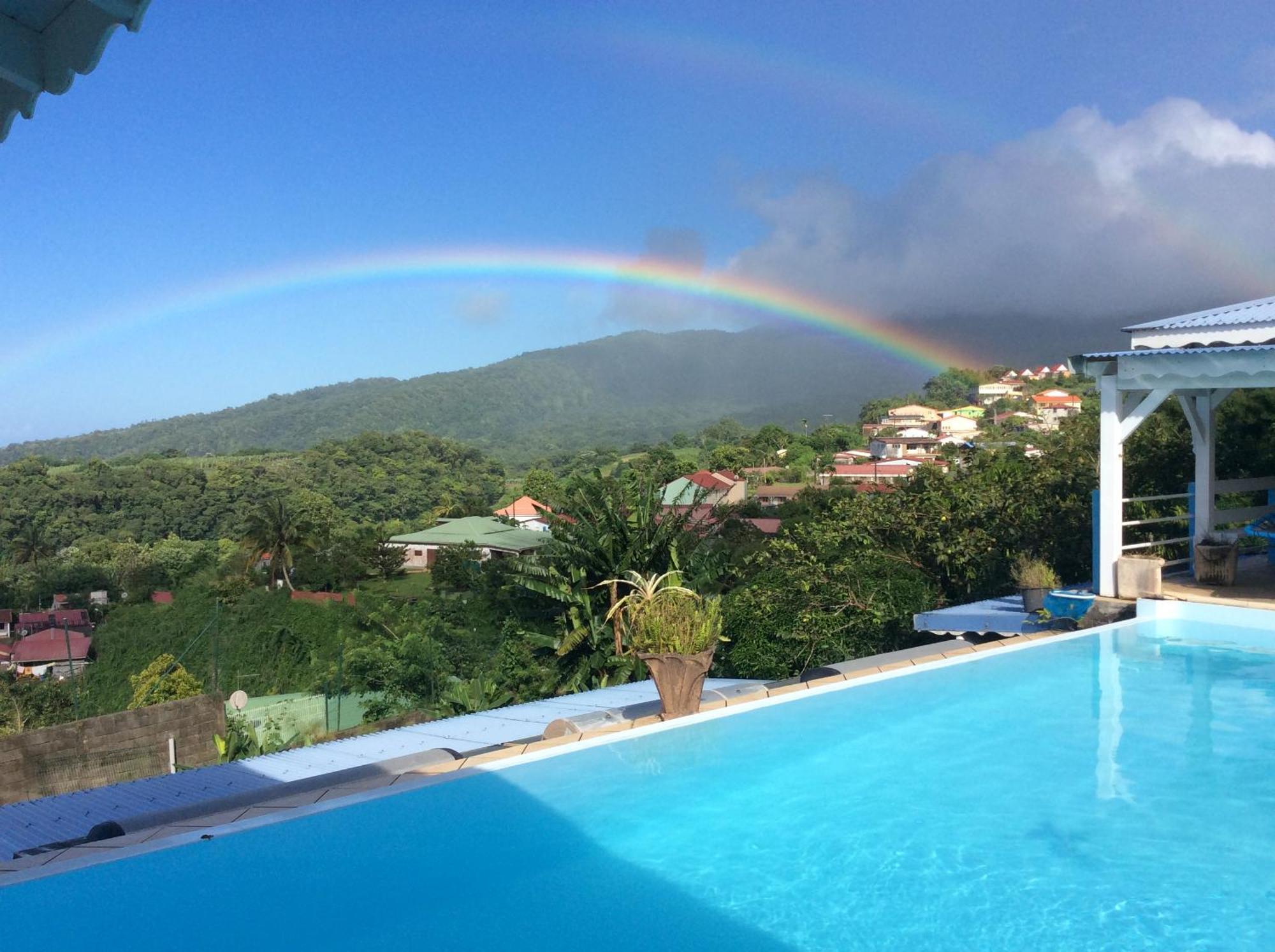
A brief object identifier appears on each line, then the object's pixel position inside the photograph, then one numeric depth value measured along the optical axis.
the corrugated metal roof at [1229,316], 8.20
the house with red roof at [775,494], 55.69
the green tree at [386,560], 57.03
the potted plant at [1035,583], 9.17
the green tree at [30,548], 68.69
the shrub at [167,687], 28.11
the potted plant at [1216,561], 8.71
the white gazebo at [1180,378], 7.84
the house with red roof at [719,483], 38.91
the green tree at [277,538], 54.09
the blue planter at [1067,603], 8.65
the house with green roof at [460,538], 55.97
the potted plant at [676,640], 5.84
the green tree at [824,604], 11.28
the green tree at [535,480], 78.50
